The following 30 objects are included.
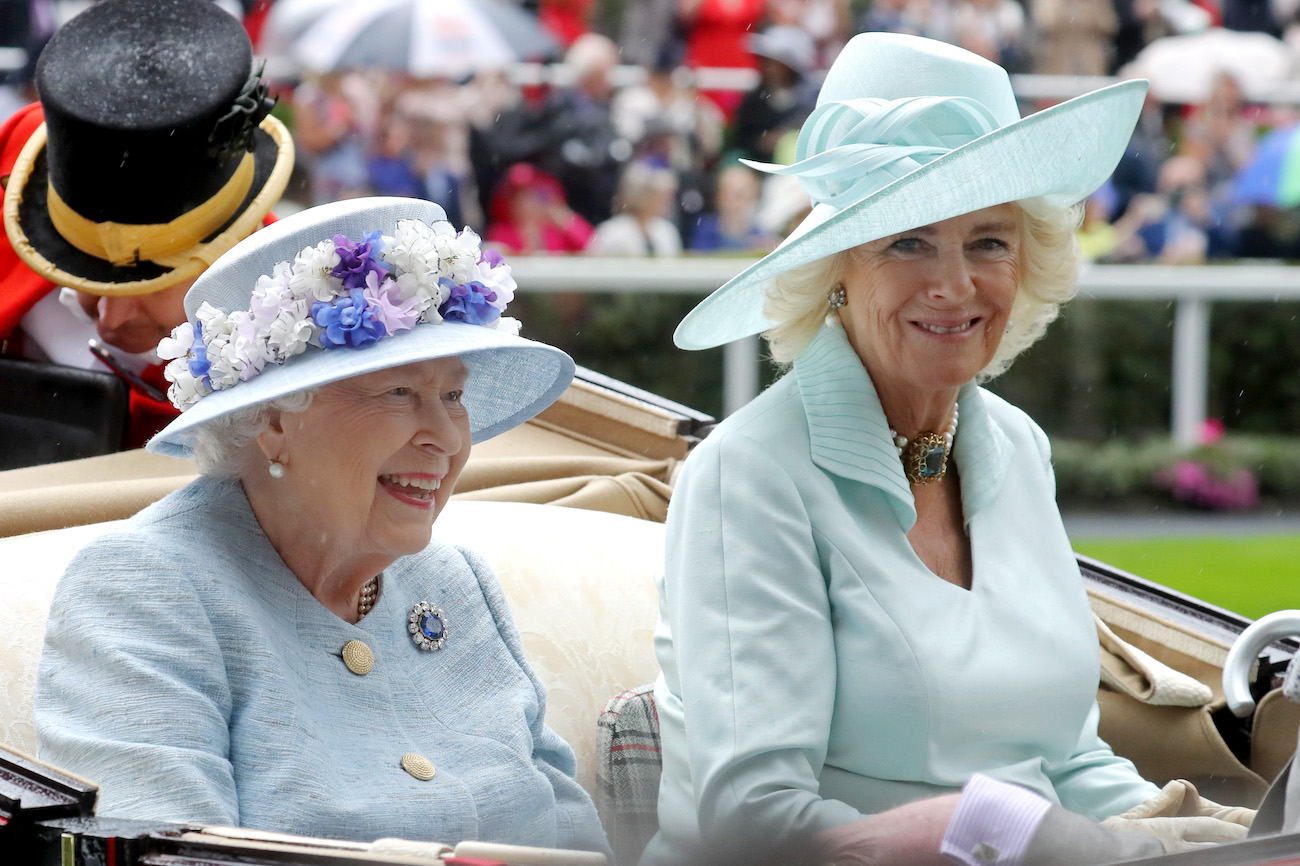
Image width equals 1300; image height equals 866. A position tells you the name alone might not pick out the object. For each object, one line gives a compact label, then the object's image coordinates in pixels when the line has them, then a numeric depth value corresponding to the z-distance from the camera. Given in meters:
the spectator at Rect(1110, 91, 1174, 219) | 17.41
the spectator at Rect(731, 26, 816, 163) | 17.22
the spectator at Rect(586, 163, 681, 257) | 16.55
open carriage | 5.14
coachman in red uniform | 6.50
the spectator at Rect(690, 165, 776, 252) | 16.69
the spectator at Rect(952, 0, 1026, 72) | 17.92
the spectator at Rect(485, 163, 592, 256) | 16.36
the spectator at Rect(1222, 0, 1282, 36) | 18.70
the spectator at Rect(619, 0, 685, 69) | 18.03
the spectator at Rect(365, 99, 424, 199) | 16.50
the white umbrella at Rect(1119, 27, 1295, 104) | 18.00
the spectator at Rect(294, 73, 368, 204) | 16.42
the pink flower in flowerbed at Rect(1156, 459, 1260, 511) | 17.64
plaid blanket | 5.10
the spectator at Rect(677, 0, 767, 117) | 18.16
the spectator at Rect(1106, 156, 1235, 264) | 17.52
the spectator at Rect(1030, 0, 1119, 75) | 18.11
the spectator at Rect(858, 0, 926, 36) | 18.00
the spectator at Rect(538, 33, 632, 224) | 16.55
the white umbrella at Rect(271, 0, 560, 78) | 16.92
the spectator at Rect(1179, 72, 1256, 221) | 17.66
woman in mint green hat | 4.16
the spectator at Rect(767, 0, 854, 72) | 18.36
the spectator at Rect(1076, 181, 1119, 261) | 17.28
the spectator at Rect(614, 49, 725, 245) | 16.84
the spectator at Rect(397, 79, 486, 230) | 16.47
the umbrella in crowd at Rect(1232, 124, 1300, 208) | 17.44
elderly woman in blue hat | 3.88
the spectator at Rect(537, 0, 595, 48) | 19.03
